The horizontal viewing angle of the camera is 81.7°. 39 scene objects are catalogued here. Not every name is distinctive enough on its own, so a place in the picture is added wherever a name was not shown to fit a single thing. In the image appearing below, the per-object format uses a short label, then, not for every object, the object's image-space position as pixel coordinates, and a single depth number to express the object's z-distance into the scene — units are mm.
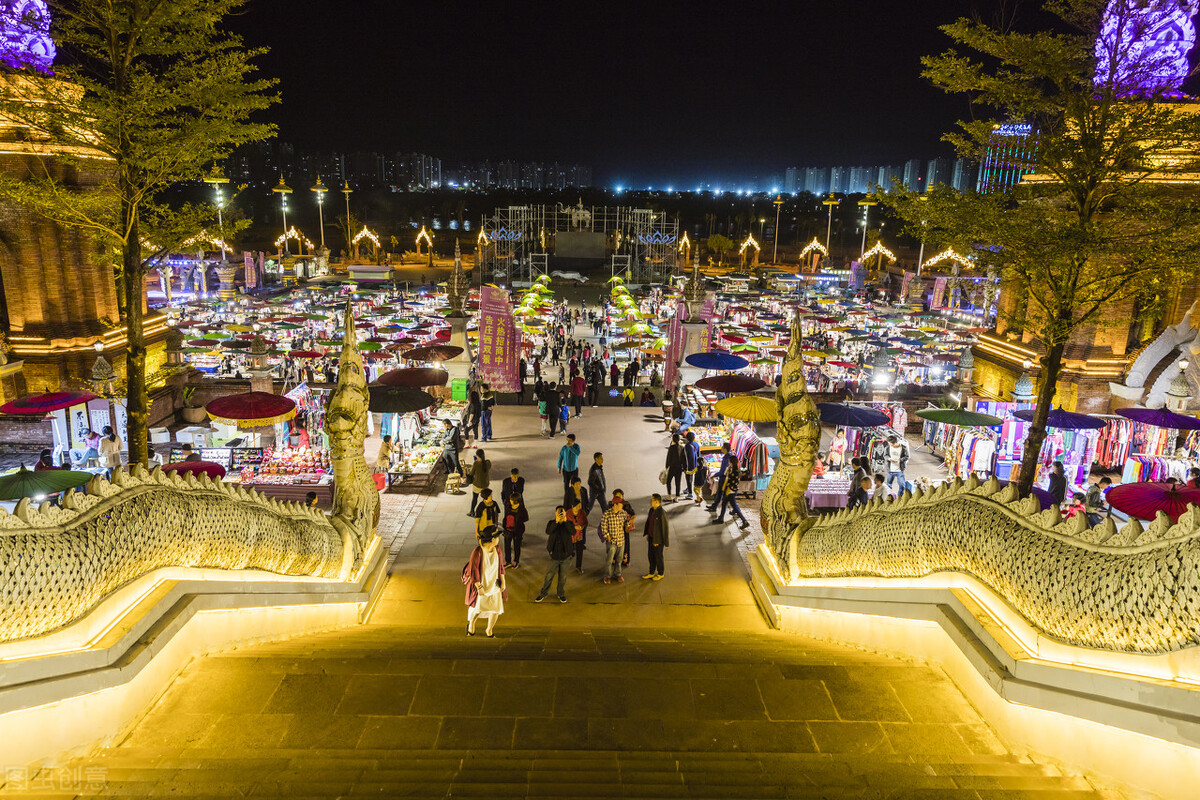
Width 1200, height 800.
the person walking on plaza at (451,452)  12656
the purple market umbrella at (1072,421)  11945
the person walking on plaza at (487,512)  8375
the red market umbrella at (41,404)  11648
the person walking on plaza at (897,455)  13062
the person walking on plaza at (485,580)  6535
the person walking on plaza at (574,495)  9648
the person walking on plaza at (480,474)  10742
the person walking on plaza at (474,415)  15316
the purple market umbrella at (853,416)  12055
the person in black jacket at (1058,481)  11000
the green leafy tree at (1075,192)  7410
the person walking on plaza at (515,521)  9172
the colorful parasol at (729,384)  14078
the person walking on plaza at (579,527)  8903
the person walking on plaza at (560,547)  8121
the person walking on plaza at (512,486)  9367
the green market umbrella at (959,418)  12180
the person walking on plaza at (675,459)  11797
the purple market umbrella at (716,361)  16281
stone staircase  3404
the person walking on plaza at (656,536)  8758
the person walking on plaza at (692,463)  12078
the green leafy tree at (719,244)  68812
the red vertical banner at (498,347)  17141
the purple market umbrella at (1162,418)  12086
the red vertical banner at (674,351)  18859
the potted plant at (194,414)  16844
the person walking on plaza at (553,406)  15258
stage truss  51438
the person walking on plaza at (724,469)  11263
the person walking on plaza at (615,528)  8789
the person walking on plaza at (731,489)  11125
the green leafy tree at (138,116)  7875
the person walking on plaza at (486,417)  14984
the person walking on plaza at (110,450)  11719
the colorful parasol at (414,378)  14469
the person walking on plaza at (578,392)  17281
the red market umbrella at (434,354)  16333
